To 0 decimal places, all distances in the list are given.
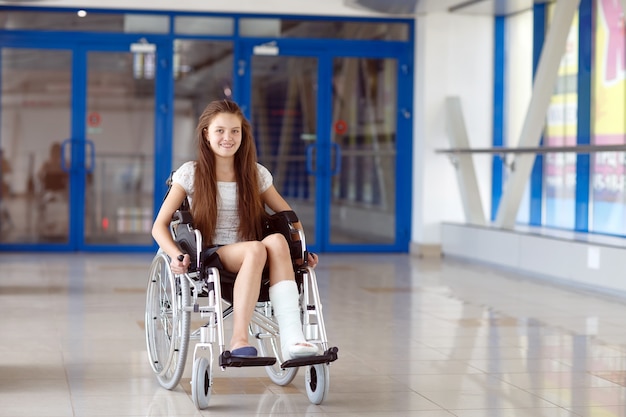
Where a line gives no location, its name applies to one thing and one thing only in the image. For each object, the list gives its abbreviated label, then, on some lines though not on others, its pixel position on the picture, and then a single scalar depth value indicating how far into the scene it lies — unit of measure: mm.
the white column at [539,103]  9117
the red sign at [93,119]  10727
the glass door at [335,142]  10953
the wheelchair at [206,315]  3852
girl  3945
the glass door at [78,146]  10602
